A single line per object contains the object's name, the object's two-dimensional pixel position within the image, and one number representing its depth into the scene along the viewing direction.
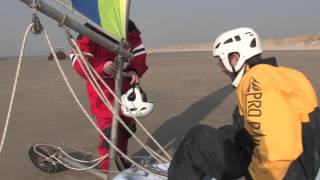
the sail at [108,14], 3.46
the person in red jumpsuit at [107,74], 4.20
